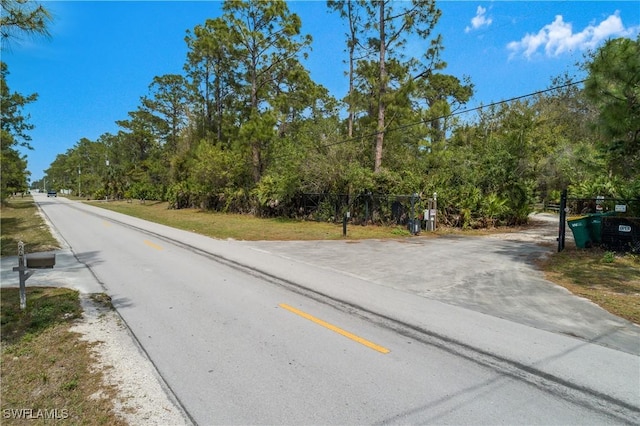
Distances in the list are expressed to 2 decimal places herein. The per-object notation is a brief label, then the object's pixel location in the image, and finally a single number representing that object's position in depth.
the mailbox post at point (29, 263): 5.32
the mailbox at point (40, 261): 5.57
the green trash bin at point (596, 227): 11.04
